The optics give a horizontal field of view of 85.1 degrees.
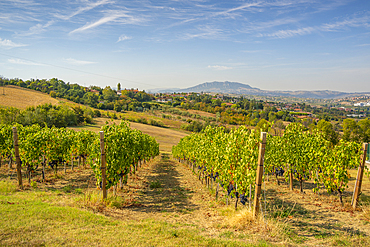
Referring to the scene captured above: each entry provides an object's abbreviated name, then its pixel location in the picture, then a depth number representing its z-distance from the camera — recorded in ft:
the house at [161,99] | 626.31
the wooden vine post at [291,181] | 40.75
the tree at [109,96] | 457.43
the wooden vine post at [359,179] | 27.57
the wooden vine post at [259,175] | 21.18
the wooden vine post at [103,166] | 27.27
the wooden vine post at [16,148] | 31.50
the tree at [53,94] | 362.41
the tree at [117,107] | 377.50
